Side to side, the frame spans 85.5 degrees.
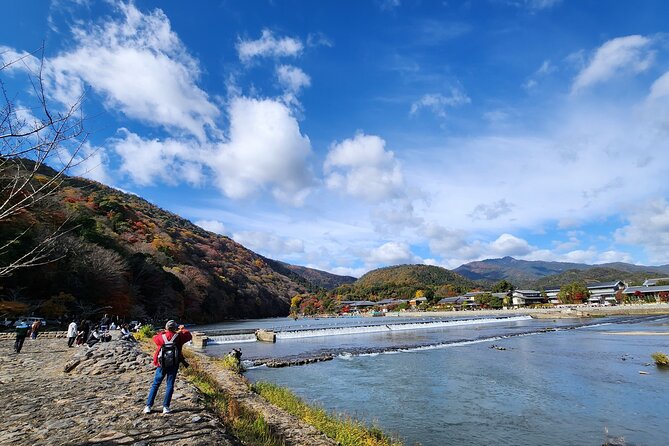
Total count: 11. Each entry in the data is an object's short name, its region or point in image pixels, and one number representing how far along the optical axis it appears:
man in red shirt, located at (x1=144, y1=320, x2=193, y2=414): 6.82
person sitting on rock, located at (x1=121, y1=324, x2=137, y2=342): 18.86
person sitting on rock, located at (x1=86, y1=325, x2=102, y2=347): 15.62
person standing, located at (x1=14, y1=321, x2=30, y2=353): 15.36
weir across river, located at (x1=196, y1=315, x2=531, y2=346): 34.09
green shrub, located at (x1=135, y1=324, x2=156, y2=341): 25.74
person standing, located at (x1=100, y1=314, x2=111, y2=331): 22.08
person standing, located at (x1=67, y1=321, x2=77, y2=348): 18.34
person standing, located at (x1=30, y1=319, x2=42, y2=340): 20.77
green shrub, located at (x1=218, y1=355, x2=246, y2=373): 17.37
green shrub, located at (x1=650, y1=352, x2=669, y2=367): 17.30
